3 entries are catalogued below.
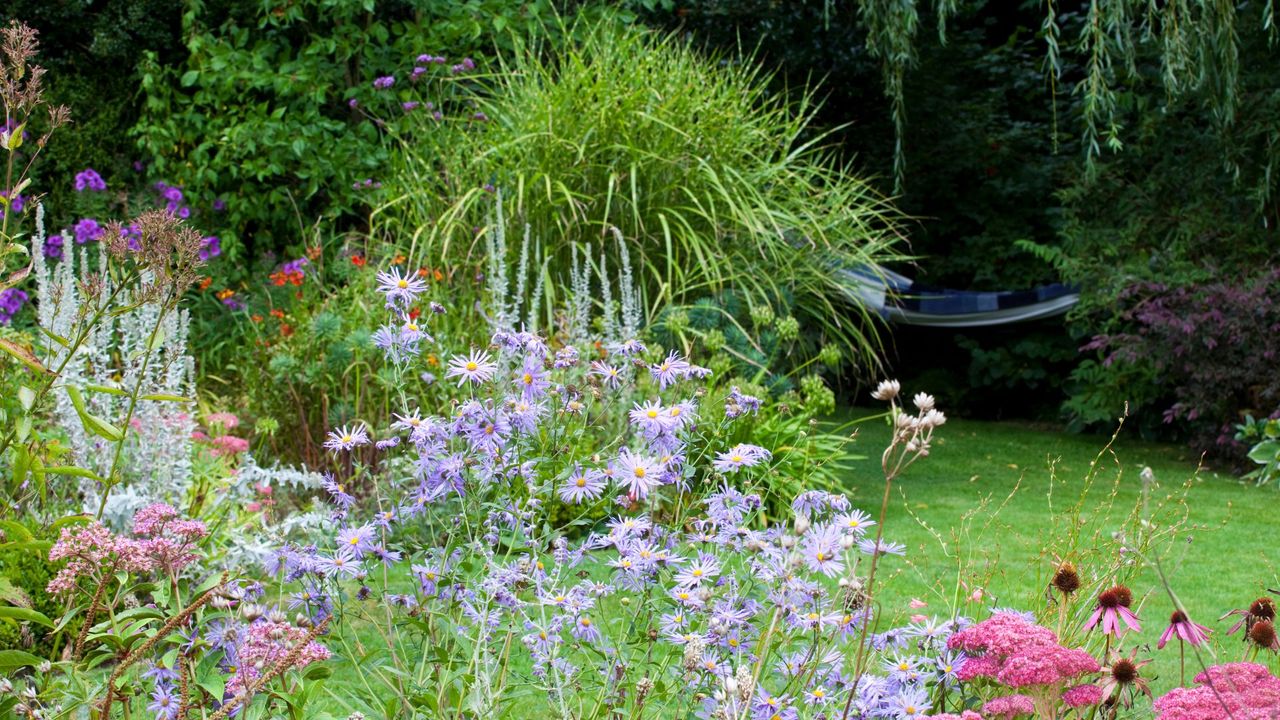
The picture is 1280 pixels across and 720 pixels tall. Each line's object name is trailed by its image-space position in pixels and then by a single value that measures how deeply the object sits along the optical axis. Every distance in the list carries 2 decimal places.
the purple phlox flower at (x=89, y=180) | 6.57
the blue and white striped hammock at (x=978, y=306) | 8.01
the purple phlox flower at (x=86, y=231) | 6.14
